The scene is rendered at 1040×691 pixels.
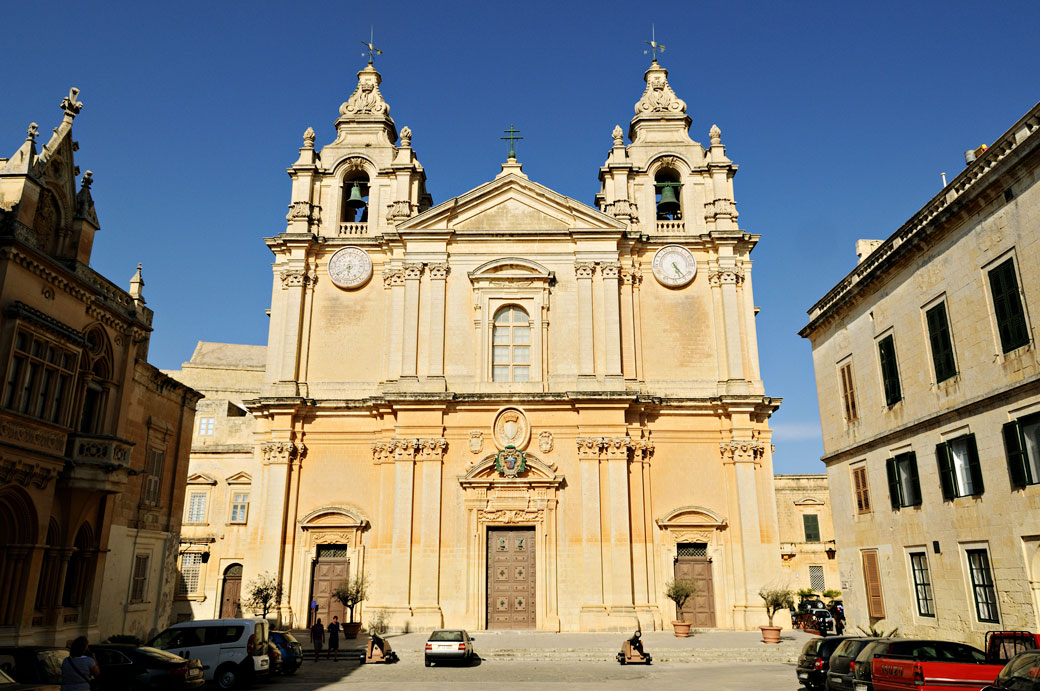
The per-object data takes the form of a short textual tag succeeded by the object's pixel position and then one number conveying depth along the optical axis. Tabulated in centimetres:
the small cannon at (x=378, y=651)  2141
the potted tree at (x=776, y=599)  2595
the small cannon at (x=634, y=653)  2102
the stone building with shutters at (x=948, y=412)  1498
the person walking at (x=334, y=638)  2245
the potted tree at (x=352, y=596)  2597
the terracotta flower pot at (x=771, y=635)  2386
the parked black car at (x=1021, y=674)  995
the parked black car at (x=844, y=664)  1413
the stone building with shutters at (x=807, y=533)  4441
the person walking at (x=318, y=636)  2216
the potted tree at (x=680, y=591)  2650
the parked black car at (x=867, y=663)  1319
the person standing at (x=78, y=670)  1046
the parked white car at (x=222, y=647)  1650
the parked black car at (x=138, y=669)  1380
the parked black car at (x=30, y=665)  1084
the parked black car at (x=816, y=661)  1565
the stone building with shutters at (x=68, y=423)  1638
